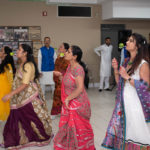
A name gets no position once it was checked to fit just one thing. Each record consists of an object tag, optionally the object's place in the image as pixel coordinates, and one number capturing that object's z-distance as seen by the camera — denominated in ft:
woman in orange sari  11.43
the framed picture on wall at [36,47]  20.88
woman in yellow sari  10.71
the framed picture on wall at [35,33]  20.75
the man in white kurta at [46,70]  16.41
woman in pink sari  7.41
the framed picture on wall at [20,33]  20.47
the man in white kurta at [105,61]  21.43
